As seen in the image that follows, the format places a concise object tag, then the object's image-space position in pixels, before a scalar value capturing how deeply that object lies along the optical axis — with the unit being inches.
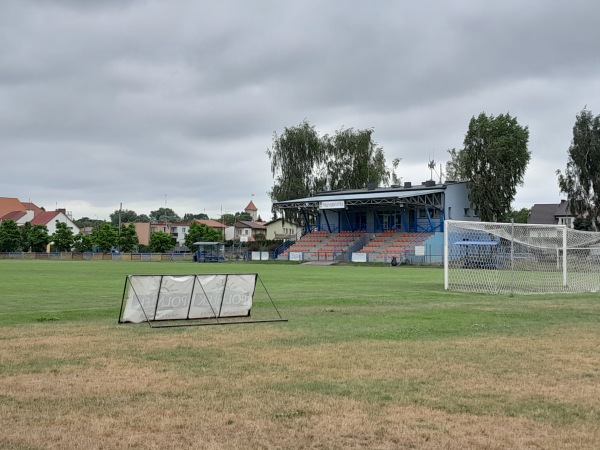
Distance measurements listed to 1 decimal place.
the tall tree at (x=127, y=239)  4067.4
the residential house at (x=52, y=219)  5506.9
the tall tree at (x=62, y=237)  4212.6
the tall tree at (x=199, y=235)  4057.6
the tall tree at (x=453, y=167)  4068.7
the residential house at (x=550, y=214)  4306.1
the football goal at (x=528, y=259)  1088.8
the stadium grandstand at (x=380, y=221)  2704.2
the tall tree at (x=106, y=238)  4025.6
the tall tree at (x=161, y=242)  4042.8
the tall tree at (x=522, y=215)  4670.3
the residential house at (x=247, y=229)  6471.5
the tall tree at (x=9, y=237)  4202.8
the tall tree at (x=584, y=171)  2755.9
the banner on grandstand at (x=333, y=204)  2847.0
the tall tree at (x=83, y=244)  4168.3
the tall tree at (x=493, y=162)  2878.9
